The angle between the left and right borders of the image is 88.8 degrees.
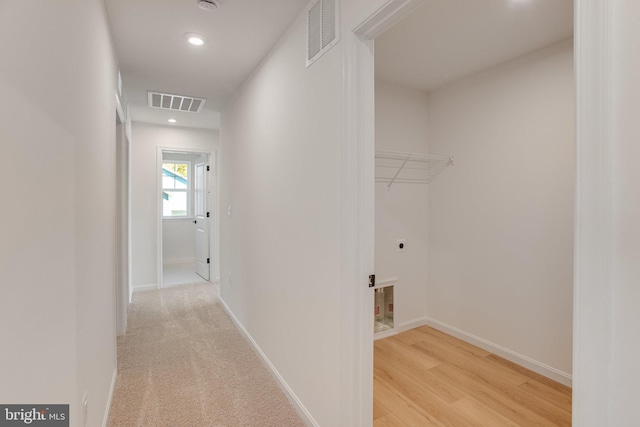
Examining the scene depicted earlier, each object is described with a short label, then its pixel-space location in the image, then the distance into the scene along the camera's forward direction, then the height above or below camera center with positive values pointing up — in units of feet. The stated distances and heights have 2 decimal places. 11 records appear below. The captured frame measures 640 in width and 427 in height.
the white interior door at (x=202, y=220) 18.28 -0.64
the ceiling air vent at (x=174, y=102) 12.08 +4.18
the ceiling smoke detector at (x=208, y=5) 6.40 +4.07
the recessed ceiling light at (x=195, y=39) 7.77 +4.14
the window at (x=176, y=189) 23.86 +1.50
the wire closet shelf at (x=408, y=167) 10.78 +1.48
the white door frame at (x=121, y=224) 10.44 -0.49
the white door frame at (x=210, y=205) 16.62 +0.20
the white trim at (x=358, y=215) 5.12 -0.09
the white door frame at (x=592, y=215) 2.36 -0.04
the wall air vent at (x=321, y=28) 5.59 +3.32
